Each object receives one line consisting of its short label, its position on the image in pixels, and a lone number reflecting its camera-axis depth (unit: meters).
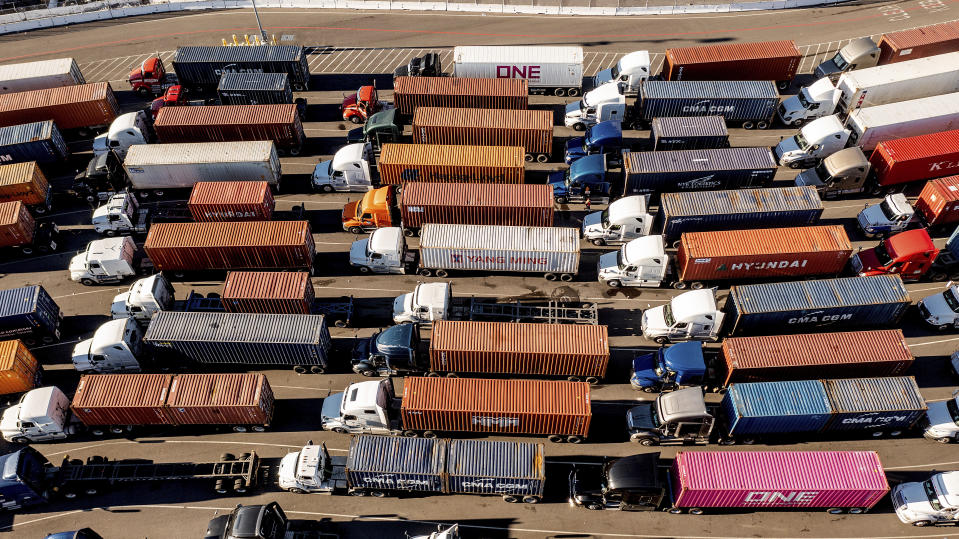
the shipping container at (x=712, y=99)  55.31
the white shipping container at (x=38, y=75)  61.94
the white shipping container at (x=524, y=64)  60.41
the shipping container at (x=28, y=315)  42.72
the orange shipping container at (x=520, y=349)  39.19
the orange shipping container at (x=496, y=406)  36.72
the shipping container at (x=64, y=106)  58.19
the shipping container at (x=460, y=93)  57.12
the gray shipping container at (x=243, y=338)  40.38
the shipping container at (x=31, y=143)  54.81
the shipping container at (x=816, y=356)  37.62
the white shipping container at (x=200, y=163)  51.75
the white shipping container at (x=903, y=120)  51.00
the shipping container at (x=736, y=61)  58.56
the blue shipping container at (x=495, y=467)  34.38
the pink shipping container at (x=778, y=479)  32.91
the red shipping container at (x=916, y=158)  48.53
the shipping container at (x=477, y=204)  47.38
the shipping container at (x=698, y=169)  48.69
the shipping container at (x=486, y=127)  53.69
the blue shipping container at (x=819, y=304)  39.84
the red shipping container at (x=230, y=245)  45.84
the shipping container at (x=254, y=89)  59.06
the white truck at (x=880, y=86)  54.34
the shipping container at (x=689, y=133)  51.94
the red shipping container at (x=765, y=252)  43.00
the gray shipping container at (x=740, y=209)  45.47
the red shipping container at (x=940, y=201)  46.00
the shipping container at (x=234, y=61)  62.31
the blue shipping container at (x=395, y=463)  34.59
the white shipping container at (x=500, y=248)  45.03
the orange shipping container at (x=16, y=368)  39.93
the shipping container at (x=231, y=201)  48.66
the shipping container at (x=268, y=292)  42.50
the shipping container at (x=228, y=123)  55.22
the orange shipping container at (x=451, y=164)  50.97
